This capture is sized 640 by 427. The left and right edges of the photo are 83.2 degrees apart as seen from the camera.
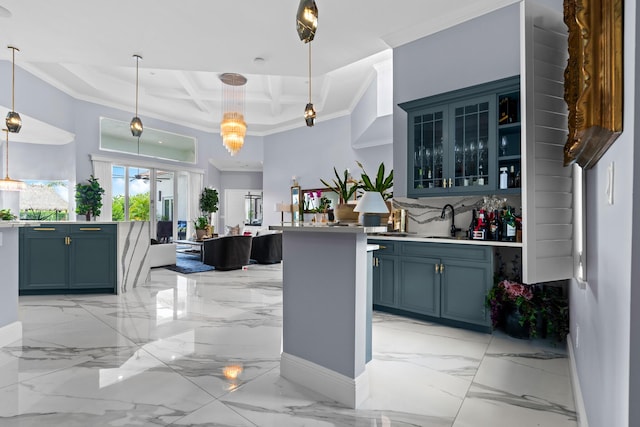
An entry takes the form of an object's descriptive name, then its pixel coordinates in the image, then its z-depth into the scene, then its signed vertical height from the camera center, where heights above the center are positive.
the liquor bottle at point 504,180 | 3.58 +0.41
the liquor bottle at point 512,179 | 3.56 +0.42
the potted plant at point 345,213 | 2.52 +0.05
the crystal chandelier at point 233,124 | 7.55 +2.01
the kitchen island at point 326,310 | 2.20 -0.59
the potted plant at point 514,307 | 3.23 -0.79
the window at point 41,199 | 5.04 +0.28
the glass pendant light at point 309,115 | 4.55 +1.33
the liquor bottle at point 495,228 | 3.63 -0.07
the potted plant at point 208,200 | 10.47 +0.56
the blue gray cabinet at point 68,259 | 5.07 -0.57
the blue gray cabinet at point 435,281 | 3.49 -0.63
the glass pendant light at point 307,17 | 1.81 +1.03
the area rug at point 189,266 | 7.14 -0.98
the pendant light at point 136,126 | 5.21 +1.35
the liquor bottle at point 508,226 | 3.49 -0.05
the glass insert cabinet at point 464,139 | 3.59 +0.87
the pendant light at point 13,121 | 4.61 +1.26
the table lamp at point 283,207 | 9.52 +0.34
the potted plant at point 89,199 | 6.11 +0.35
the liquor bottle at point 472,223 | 3.83 -0.03
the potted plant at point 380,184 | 4.15 +0.43
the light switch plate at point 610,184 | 1.13 +0.12
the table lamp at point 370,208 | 2.22 +0.08
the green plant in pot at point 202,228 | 9.25 -0.22
